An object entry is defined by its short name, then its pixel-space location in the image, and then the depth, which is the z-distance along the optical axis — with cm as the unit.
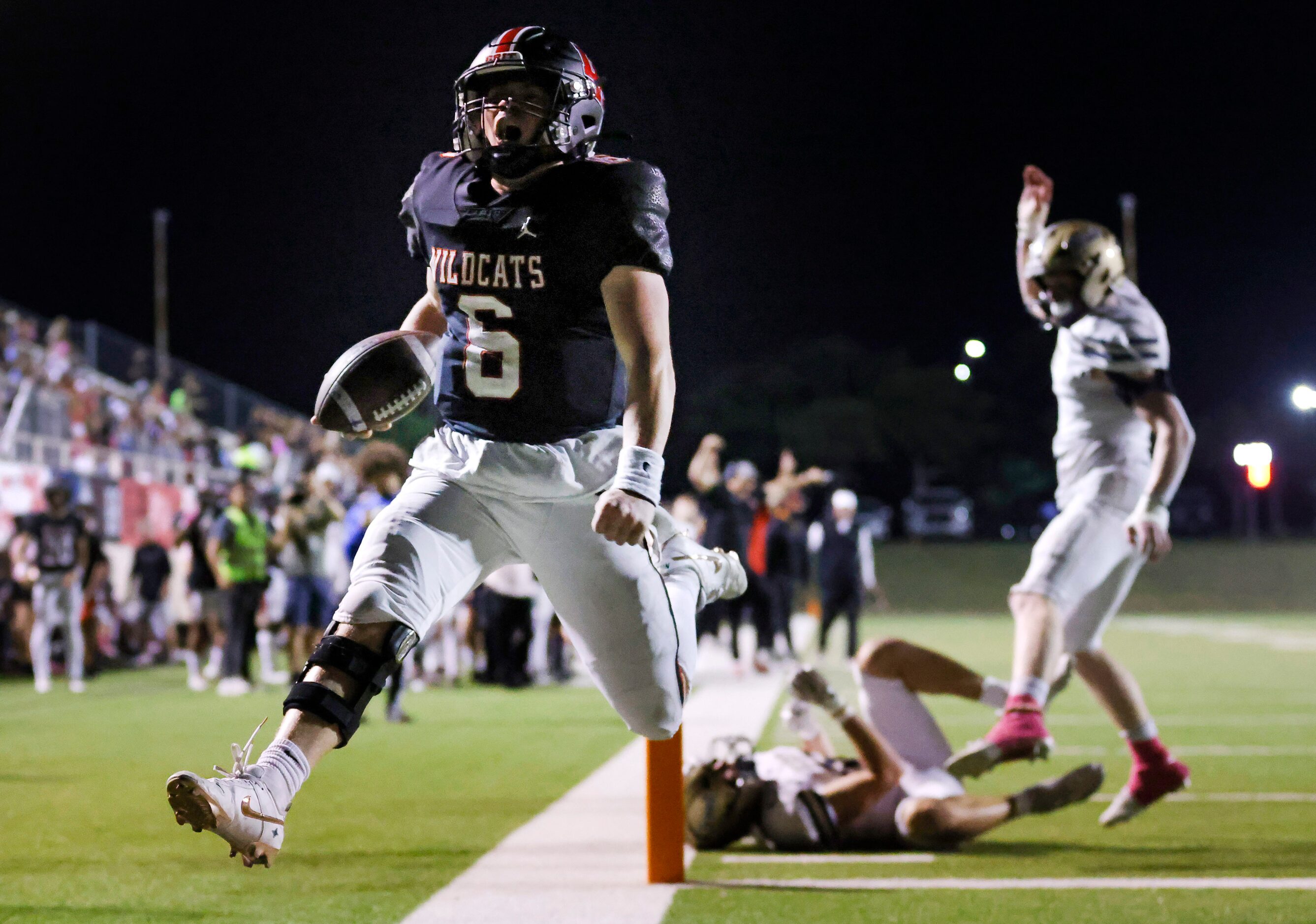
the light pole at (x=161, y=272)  4831
